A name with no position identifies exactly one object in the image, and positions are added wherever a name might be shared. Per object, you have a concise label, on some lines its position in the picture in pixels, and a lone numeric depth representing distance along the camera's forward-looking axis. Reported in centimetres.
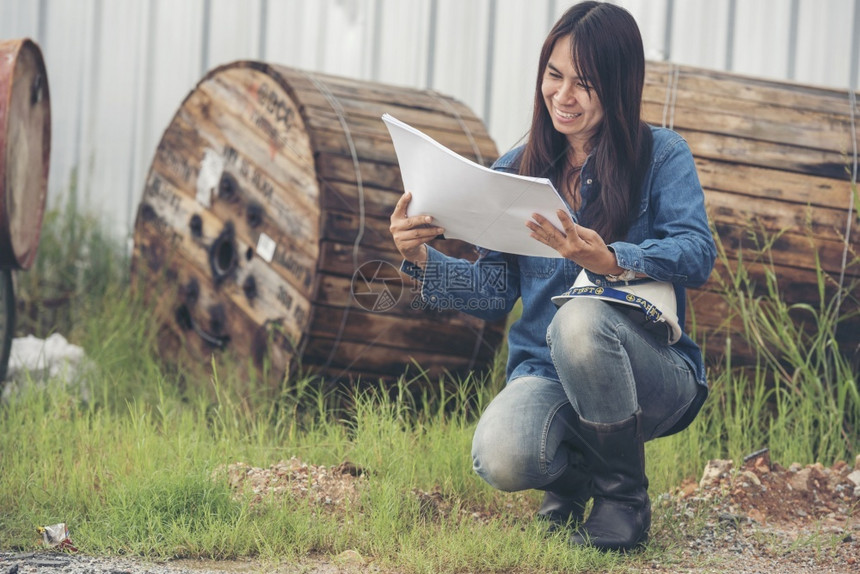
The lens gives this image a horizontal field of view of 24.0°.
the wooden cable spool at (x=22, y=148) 726
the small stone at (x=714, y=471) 608
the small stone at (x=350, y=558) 461
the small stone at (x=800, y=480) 604
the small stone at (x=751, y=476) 603
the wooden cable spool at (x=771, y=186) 725
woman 460
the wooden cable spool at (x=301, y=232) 725
